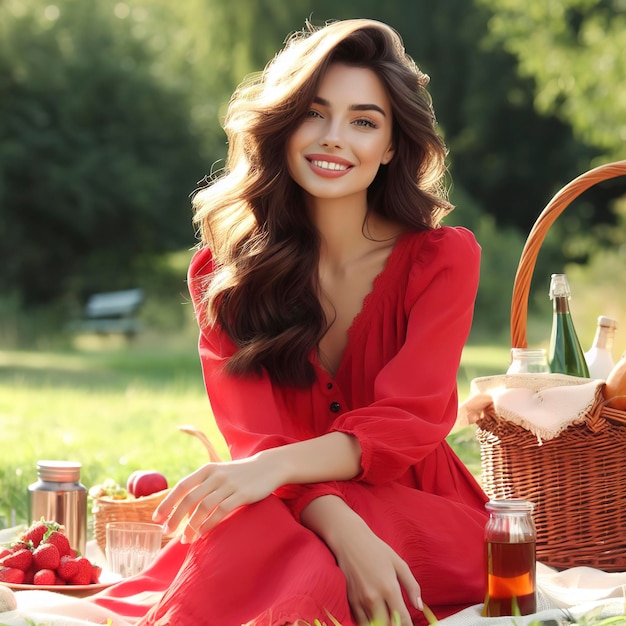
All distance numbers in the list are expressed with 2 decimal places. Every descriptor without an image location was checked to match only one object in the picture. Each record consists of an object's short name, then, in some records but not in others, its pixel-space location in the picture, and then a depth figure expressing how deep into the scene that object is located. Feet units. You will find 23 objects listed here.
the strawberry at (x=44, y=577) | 10.12
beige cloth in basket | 10.44
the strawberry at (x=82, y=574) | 10.33
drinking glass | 11.00
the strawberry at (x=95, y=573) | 10.41
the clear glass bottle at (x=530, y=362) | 11.48
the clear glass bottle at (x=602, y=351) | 11.77
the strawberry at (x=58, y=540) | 10.25
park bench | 67.46
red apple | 12.55
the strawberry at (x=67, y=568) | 10.24
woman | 8.32
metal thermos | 11.69
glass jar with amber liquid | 8.46
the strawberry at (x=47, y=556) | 10.13
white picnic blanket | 8.57
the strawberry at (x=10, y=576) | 10.13
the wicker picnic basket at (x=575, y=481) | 10.80
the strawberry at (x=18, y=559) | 10.18
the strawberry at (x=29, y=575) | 10.26
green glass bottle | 11.98
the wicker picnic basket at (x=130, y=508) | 12.16
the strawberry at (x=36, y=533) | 10.29
